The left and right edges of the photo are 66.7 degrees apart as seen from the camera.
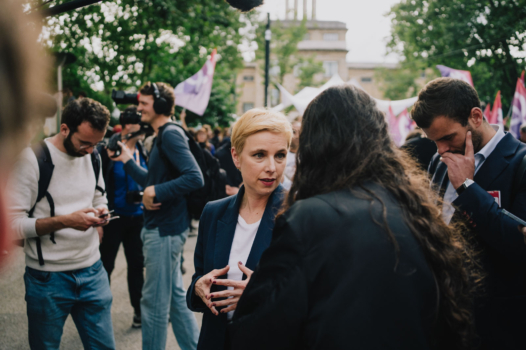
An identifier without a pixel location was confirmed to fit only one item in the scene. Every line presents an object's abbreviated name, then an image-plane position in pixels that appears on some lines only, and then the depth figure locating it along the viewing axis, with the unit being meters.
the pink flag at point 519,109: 8.20
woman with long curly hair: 1.08
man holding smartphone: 2.48
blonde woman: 1.84
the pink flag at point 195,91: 6.98
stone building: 49.86
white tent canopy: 9.53
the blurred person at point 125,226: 4.27
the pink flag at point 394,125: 9.46
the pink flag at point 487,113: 8.45
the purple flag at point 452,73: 8.48
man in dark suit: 1.89
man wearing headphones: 3.19
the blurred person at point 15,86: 0.52
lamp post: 14.89
